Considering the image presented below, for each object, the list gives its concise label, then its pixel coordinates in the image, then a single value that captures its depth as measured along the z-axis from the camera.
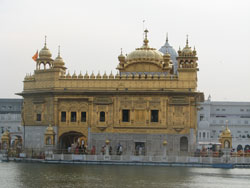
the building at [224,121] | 113.56
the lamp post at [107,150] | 47.64
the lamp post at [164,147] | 46.95
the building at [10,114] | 107.19
